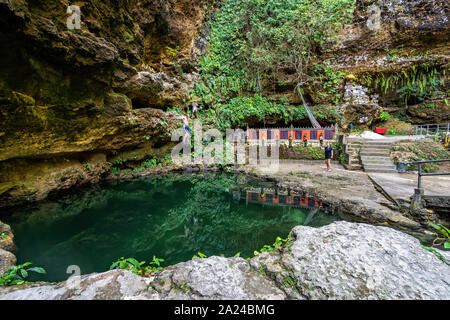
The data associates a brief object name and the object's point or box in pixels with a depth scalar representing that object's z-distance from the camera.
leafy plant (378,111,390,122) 13.76
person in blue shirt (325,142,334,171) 7.92
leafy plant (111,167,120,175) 8.61
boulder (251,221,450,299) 1.30
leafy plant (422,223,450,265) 1.59
